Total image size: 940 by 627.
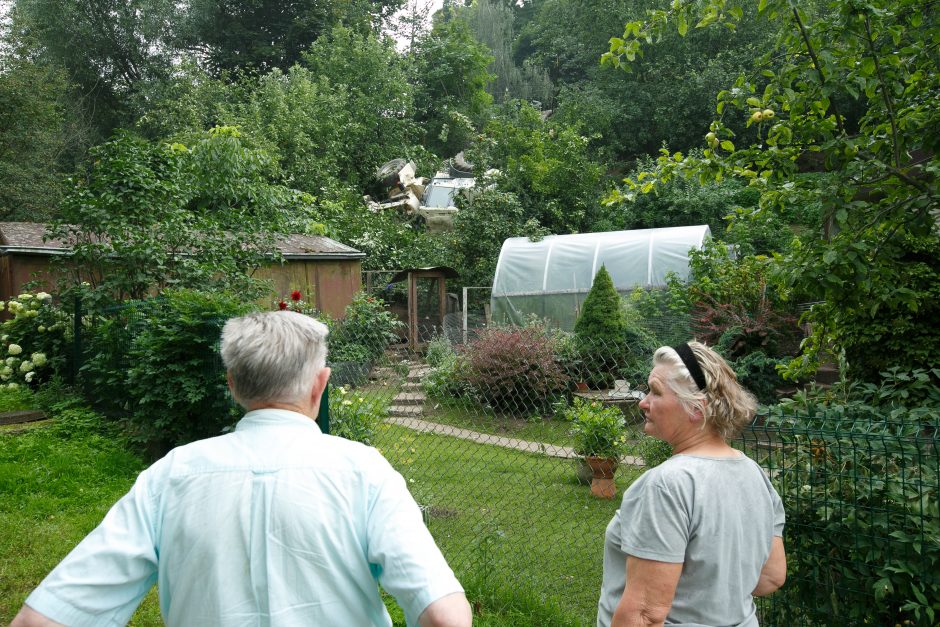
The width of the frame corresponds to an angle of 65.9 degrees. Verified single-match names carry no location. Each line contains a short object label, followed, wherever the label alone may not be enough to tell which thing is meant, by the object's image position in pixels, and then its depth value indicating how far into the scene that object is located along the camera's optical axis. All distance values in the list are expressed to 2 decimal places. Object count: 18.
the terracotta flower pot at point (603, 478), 6.32
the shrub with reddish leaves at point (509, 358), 7.16
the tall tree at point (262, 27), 29.16
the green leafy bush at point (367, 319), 12.88
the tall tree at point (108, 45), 25.98
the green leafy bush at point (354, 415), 5.40
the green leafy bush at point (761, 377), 9.73
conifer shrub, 11.13
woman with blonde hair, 1.84
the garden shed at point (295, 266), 10.83
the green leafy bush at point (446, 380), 6.89
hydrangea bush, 9.01
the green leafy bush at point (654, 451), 4.98
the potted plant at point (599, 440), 6.36
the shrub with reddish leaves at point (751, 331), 10.62
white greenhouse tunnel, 15.16
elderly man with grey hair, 1.43
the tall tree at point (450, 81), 29.77
